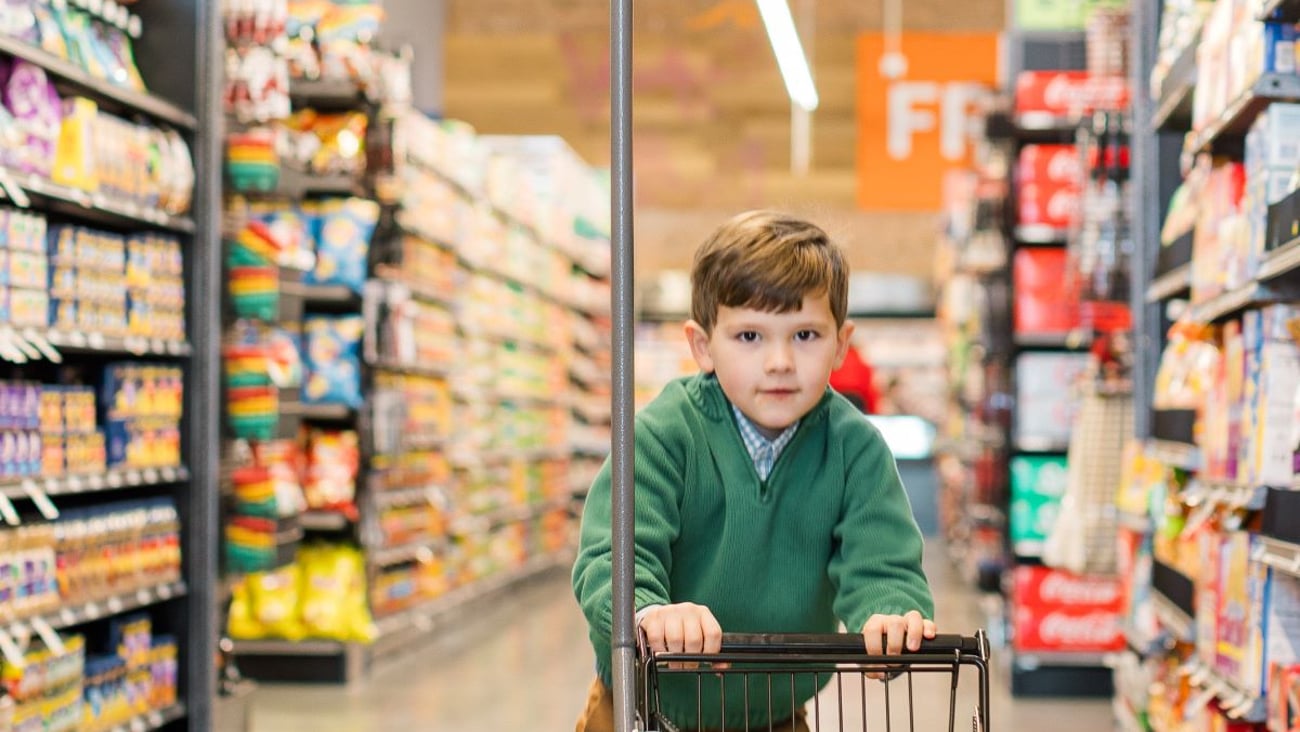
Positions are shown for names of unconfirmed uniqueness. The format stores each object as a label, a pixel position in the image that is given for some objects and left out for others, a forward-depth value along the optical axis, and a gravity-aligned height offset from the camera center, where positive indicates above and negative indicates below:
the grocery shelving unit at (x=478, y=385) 7.32 +0.03
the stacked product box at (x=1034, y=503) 7.05 -0.49
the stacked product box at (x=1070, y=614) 6.89 -0.94
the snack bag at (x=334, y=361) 7.14 +0.12
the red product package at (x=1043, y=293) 7.06 +0.40
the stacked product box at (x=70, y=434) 4.45 -0.12
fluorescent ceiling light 7.68 +1.79
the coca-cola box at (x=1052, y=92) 6.98 +1.24
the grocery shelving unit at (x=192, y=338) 5.18 +0.16
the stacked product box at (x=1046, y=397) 7.05 -0.04
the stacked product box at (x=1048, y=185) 6.99 +0.85
